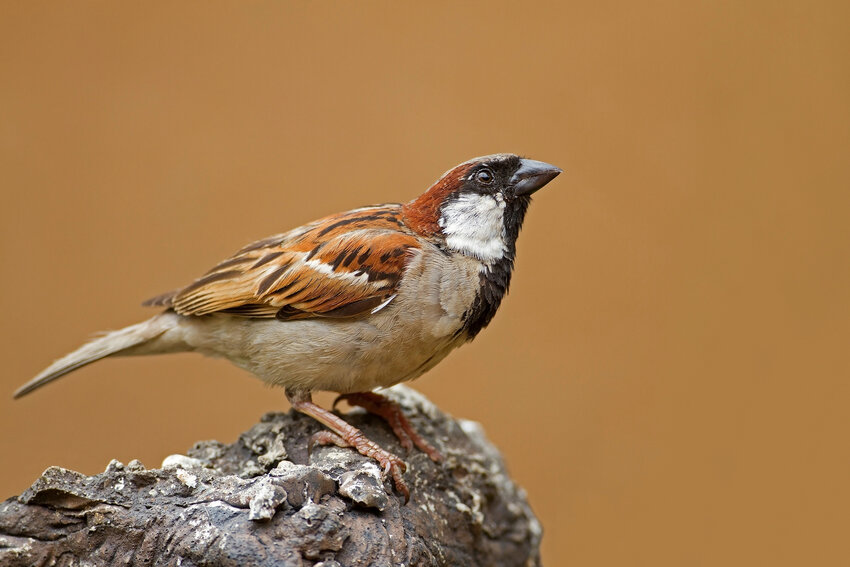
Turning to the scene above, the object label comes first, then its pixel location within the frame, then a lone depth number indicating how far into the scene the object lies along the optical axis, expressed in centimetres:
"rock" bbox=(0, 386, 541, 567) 451
